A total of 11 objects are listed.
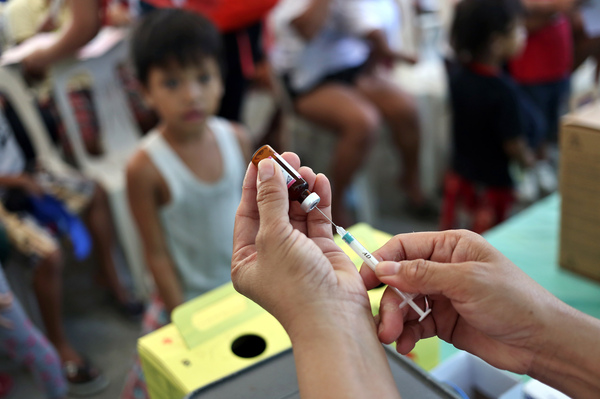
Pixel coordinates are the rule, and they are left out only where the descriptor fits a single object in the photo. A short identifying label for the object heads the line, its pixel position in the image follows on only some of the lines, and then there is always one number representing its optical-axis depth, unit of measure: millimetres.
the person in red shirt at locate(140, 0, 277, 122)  1588
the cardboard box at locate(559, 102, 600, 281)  905
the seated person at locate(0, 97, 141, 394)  1125
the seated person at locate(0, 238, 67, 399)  905
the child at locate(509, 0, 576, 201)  1724
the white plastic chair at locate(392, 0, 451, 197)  2285
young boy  1182
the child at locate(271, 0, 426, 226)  1909
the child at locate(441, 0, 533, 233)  1520
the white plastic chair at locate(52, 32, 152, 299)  1645
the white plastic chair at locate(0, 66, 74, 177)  967
